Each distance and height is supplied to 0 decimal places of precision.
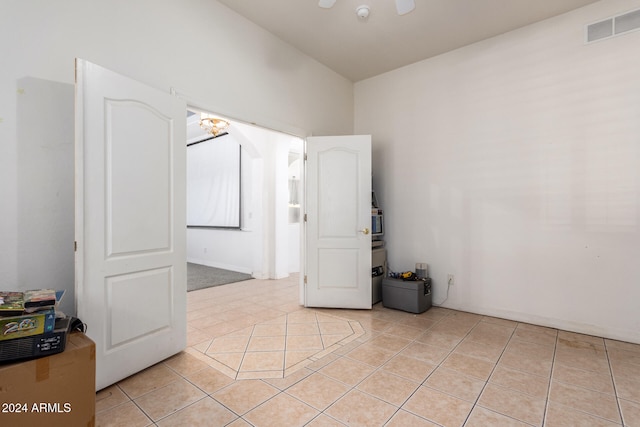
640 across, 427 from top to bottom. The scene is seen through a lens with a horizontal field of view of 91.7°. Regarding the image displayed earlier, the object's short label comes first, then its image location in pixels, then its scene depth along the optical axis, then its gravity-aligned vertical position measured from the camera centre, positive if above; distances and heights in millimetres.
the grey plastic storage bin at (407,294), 3660 -1012
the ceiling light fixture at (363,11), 3020 +1967
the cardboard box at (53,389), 1298 -790
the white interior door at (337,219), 3900 -96
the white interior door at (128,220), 1997 -59
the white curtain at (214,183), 6645 +662
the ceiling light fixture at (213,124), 5160 +1505
